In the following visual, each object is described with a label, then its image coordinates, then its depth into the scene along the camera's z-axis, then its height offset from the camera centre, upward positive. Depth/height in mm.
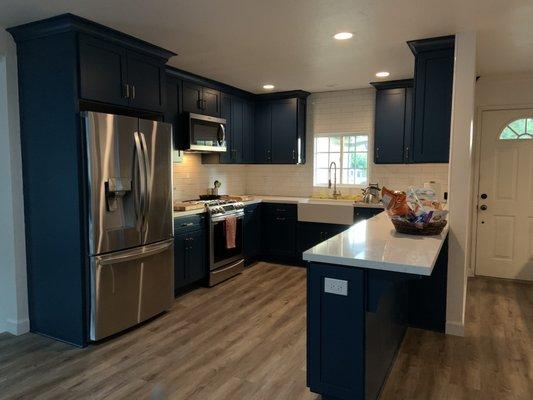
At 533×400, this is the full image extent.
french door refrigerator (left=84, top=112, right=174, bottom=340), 3074 -409
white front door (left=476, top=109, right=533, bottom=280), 4832 -310
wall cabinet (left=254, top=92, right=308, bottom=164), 5809 +595
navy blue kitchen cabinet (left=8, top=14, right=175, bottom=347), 3008 +225
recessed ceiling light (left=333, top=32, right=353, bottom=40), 3238 +1110
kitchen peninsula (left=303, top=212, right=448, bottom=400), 2123 -761
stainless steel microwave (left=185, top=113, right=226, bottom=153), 4539 +440
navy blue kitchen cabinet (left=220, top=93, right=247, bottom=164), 5414 +604
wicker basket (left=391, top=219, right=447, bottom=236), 2838 -415
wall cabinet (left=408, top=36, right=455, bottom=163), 3355 +612
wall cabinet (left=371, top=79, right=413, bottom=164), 5105 +633
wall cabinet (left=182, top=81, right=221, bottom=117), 4617 +862
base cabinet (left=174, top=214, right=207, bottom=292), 4180 -869
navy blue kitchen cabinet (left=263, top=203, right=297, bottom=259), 5555 -840
